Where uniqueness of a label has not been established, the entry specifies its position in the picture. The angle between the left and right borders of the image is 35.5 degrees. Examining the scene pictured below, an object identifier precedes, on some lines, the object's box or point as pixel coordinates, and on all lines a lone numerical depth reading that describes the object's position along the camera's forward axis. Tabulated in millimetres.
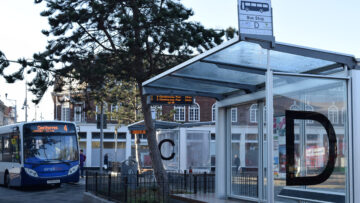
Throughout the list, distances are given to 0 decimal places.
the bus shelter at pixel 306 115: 9078
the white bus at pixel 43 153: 23781
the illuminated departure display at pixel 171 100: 15977
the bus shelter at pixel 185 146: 27672
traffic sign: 8719
